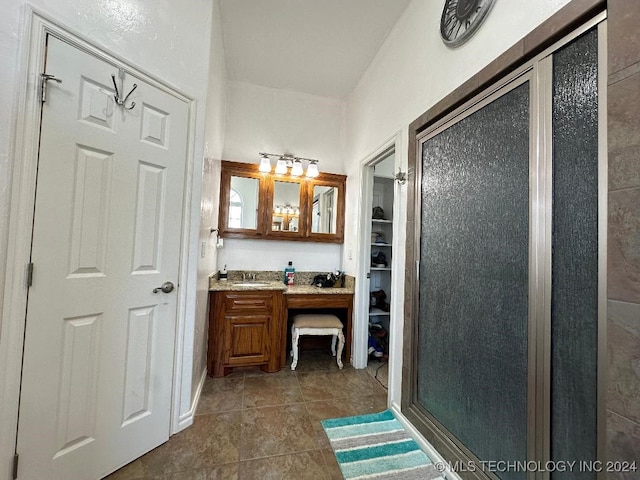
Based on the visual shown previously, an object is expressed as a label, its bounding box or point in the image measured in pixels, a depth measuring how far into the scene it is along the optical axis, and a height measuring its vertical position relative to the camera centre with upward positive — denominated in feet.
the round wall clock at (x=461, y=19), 4.15 +4.03
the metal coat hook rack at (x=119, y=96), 4.25 +2.39
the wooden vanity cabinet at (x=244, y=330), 7.52 -2.55
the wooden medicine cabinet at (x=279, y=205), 9.24 +1.50
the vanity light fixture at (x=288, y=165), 9.30 +2.94
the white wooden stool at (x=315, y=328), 8.07 -2.54
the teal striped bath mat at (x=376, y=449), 4.47 -3.82
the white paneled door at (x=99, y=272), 3.67 -0.55
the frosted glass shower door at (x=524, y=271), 2.88 -0.22
